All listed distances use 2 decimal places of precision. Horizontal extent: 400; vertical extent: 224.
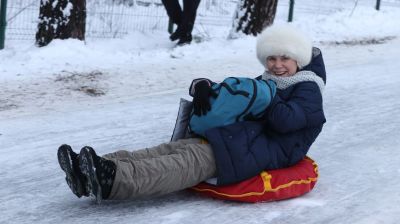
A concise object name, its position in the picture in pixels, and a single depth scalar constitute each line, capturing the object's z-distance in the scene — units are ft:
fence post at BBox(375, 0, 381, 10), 76.03
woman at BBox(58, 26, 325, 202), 16.13
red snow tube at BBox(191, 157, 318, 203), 17.77
